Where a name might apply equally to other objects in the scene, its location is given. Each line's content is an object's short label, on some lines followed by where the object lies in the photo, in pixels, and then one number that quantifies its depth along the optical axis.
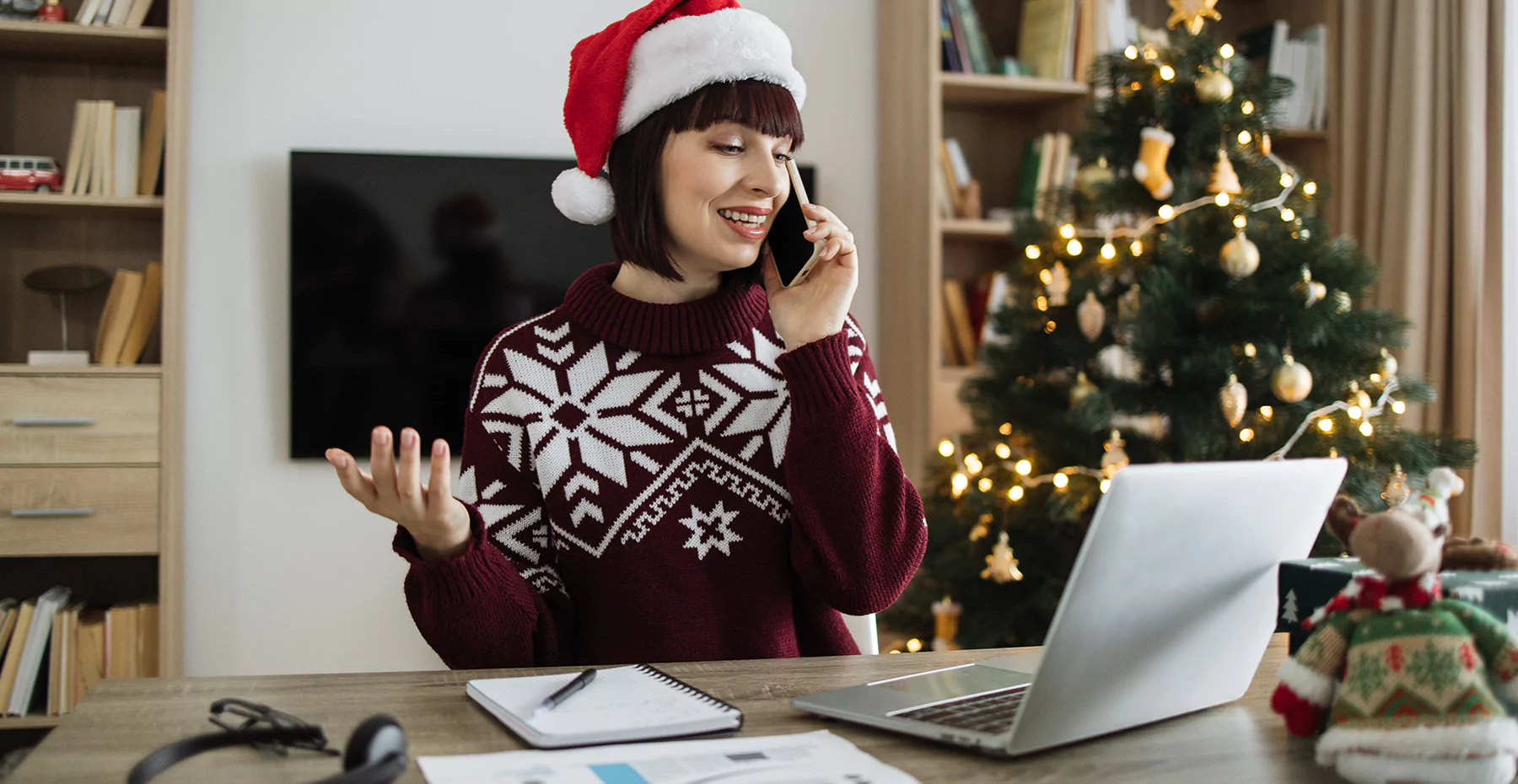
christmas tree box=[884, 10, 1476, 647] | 2.12
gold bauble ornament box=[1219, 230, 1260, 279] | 2.07
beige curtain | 2.70
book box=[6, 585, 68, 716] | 2.57
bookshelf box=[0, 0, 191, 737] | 2.55
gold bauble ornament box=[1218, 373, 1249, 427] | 2.06
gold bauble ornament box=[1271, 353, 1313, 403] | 2.04
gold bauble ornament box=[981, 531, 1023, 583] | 2.25
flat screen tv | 2.82
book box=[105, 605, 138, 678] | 2.62
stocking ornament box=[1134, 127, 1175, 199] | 2.19
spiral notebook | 0.74
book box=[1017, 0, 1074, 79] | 3.01
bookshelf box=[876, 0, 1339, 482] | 2.95
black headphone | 0.59
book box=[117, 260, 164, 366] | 2.68
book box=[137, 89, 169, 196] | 2.65
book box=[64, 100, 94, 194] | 2.62
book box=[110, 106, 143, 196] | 2.64
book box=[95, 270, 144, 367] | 2.66
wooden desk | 0.70
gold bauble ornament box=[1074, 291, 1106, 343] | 2.21
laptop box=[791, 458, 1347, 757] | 0.67
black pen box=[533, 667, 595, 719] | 0.80
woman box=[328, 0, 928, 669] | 1.22
